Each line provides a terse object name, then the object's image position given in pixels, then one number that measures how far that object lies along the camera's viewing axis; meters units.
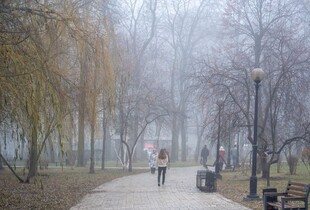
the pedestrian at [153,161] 29.79
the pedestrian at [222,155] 32.22
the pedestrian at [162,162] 20.02
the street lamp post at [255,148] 14.88
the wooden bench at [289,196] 10.20
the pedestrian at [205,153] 35.16
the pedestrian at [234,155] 35.31
